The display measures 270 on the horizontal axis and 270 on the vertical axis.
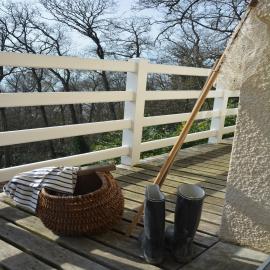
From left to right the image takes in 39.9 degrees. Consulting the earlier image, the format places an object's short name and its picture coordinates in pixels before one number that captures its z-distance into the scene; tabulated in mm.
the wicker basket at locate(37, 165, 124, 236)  1922
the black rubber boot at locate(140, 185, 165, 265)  1729
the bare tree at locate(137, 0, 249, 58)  11117
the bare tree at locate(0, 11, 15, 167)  12845
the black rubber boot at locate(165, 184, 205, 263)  1734
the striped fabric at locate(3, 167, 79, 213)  2010
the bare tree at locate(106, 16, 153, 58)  12953
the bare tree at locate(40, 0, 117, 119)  13636
